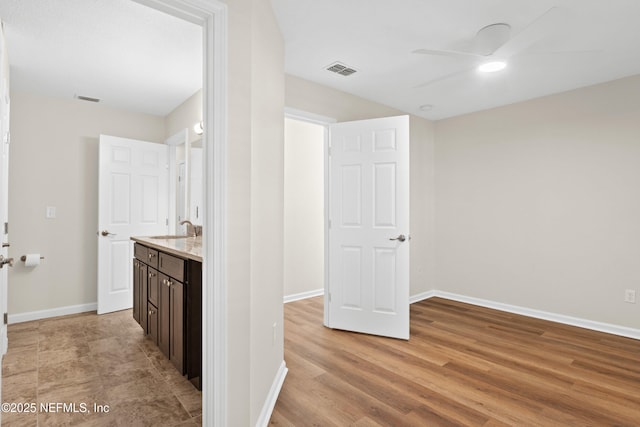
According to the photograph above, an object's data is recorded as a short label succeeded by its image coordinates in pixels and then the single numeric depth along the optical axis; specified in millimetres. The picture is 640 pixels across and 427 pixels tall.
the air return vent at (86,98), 3771
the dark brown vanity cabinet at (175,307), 2109
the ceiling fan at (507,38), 2232
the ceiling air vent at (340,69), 3012
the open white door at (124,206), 3951
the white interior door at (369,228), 3195
